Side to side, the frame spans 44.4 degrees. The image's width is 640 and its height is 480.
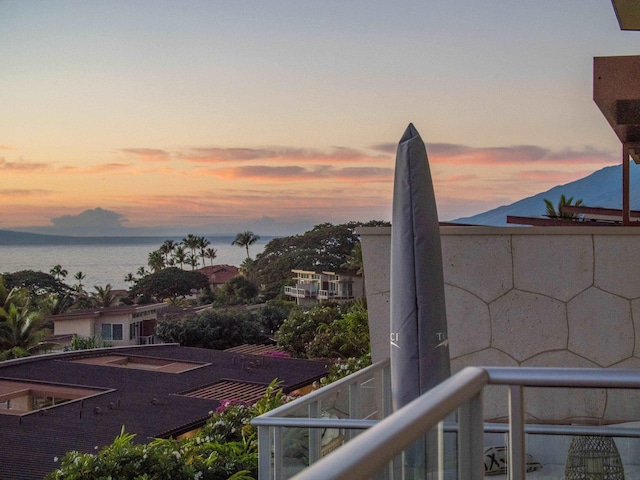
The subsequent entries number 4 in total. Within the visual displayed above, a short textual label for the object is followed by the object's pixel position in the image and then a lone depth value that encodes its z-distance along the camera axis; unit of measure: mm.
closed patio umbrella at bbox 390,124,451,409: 3580
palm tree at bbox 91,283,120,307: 58281
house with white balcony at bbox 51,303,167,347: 47062
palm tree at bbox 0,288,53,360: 42469
